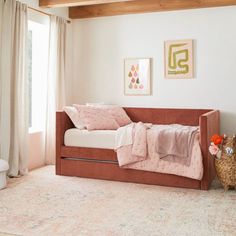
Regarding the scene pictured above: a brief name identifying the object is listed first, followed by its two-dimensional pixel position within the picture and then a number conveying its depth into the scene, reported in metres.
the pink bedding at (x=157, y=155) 3.54
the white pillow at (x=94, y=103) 4.84
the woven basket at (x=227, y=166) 3.47
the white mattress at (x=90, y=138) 3.98
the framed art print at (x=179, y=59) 4.64
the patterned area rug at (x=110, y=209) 2.53
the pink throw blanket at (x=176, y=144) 3.57
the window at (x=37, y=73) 4.75
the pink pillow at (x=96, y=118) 4.23
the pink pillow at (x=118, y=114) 4.57
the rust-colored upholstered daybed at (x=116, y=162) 3.56
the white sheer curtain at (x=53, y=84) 4.75
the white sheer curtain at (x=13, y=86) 3.85
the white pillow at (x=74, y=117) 4.27
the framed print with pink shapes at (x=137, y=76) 4.89
